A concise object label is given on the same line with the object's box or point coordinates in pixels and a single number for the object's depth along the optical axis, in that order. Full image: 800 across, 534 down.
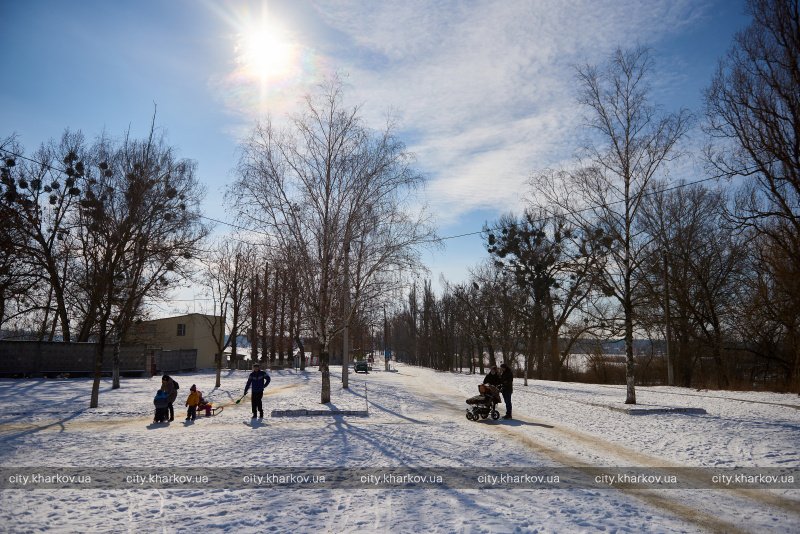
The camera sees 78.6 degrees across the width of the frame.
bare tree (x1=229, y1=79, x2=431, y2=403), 18.67
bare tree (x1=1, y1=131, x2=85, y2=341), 29.61
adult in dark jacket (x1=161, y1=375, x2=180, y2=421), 15.01
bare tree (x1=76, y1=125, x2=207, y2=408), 21.05
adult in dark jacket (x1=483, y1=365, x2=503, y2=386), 15.70
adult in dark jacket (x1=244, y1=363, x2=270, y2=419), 15.41
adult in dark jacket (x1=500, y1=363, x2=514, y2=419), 15.30
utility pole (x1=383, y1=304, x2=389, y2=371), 71.44
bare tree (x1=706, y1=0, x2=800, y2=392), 15.88
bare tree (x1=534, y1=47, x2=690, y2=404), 18.27
